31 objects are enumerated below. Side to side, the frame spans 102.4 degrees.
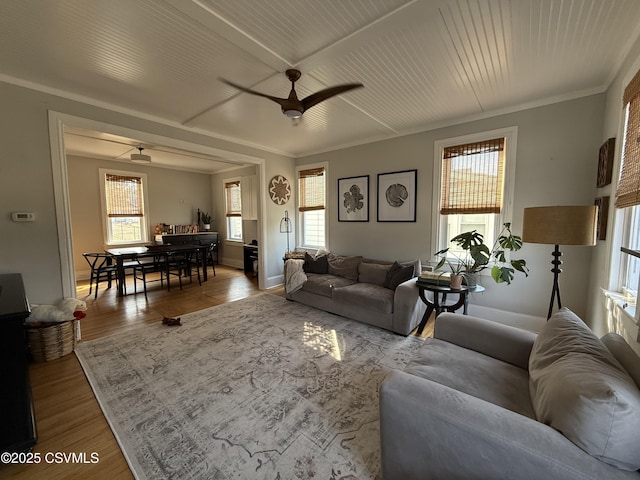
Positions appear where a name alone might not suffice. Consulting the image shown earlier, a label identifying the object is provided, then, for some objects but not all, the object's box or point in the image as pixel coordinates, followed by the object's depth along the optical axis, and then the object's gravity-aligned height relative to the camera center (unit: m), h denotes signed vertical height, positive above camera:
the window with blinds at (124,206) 5.82 +0.32
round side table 2.73 -0.85
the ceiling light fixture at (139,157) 4.60 +1.12
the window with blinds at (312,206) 5.05 +0.26
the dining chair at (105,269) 4.41 -0.86
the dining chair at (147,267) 4.56 -0.85
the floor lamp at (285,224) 5.20 -0.09
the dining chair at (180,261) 4.96 -0.83
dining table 4.43 -0.59
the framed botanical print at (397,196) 3.88 +0.36
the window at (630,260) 1.88 -0.31
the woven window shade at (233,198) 6.89 +0.58
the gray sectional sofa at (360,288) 2.99 -0.93
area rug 1.47 -1.36
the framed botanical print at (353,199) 4.39 +0.36
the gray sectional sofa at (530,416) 0.84 -0.79
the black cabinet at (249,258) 6.18 -0.93
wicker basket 2.44 -1.16
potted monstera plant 2.76 -0.44
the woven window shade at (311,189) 5.04 +0.61
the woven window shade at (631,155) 1.63 +0.44
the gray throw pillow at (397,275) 3.36 -0.73
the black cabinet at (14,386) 1.44 -0.96
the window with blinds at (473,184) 3.12 +0.45
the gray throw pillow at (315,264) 4.25 -0.74
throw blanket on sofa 3.97 -0.87
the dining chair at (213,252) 6.01 -0.88
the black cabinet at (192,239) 6.34 -0.49
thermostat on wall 2.52 +0.04
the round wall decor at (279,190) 4.93 +0.59
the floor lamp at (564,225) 1.92 -0.05
